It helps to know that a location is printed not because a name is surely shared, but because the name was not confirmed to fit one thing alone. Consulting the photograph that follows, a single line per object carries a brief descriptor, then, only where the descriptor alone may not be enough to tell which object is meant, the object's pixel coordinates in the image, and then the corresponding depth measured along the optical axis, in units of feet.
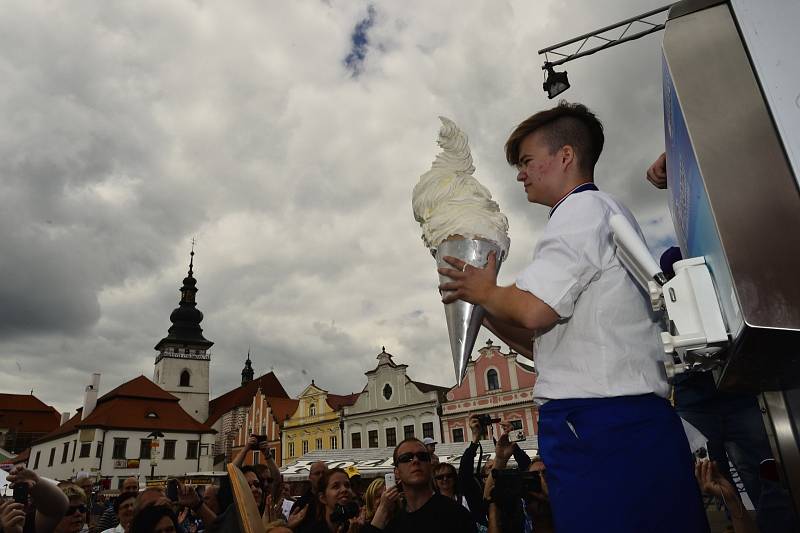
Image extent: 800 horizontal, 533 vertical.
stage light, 30.96
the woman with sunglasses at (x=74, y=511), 14.21
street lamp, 93.30
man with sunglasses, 12.02
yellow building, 126.93
